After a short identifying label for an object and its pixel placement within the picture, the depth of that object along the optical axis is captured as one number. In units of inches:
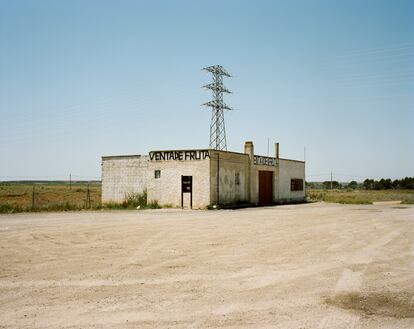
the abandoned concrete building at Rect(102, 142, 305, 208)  1118.4
